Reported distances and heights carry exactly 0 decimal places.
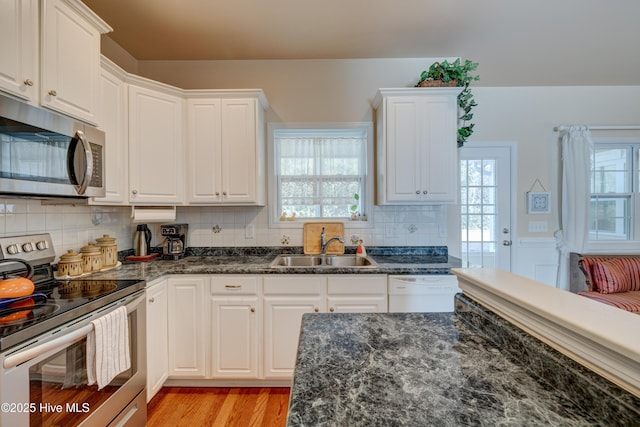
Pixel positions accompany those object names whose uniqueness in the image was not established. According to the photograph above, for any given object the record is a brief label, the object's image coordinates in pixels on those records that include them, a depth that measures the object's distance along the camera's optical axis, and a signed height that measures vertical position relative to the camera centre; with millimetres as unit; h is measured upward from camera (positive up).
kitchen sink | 2570 -455
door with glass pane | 3160 +42
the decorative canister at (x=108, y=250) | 2001 -270
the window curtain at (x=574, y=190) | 3131 +258
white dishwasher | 2092 -609
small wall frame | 3178 +122
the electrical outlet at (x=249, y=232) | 2713 -188
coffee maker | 2461 -269
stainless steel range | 963 -544
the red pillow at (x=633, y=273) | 2766 -627
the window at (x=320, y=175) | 2836 +404
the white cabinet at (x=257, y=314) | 2092 -782
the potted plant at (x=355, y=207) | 2807 +63
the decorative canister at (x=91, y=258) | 1826 -305
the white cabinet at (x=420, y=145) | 2365 +602
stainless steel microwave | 1197 +305
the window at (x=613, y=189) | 3268 +282
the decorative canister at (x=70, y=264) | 1698 -321
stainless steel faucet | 2561 -273
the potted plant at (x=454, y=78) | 2393 +1207
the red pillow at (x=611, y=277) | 2719 -660
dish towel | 1245 -654
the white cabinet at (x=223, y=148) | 2363 +577
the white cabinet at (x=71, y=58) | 1374 +867
